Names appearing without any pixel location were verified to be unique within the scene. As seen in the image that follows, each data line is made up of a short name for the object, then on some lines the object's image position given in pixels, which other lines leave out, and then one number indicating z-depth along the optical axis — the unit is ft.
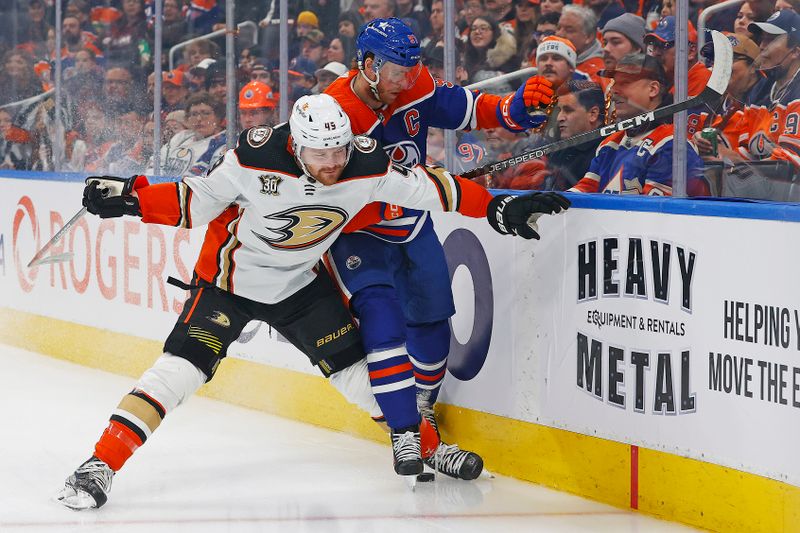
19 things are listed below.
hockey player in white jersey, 22.40
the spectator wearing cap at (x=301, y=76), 33.47
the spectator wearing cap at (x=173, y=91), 37.73
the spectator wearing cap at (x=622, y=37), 26.32
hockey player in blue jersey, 23.73
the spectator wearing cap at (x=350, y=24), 32.35
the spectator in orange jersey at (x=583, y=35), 27.32
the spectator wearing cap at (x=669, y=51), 24.16
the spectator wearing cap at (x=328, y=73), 32.89
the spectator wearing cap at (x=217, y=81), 36.01
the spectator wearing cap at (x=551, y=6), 28.12
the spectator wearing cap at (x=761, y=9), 23.82
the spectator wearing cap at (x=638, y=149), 24.73
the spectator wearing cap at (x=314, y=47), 33.30
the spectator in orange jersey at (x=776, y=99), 23.27
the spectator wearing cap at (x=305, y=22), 33.47
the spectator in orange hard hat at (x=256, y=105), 34.50
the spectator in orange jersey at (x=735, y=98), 24.03
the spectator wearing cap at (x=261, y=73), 34.68
